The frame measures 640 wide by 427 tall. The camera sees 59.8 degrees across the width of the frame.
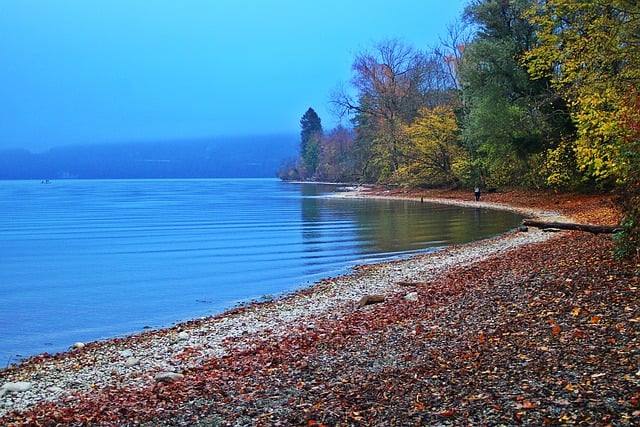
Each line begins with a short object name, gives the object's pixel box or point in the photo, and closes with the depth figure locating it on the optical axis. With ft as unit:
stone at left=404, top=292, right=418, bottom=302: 40.79
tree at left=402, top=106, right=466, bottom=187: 183.08
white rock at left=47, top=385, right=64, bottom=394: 28.19
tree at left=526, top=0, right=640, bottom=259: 36.40
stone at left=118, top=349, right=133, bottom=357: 34.65
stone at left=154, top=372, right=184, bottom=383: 27.57
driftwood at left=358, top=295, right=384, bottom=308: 42.98
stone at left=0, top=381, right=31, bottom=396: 28.24
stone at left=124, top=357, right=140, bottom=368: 32.25
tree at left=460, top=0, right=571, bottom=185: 118.83
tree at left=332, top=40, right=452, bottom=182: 215.28
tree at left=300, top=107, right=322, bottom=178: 476.21
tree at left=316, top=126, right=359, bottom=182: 374.04
